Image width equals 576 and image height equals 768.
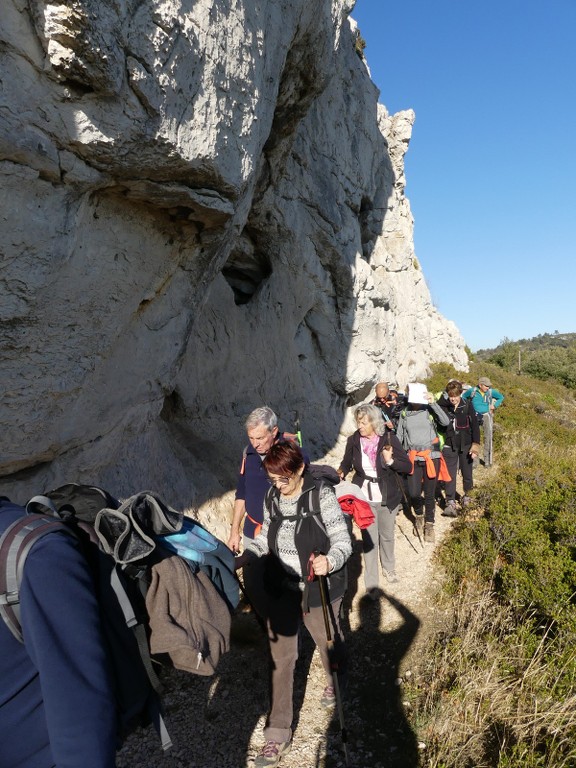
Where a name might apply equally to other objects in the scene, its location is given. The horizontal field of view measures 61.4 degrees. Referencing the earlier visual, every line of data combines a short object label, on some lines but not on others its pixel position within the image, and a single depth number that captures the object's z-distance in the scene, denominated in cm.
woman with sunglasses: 309
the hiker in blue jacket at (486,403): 954
